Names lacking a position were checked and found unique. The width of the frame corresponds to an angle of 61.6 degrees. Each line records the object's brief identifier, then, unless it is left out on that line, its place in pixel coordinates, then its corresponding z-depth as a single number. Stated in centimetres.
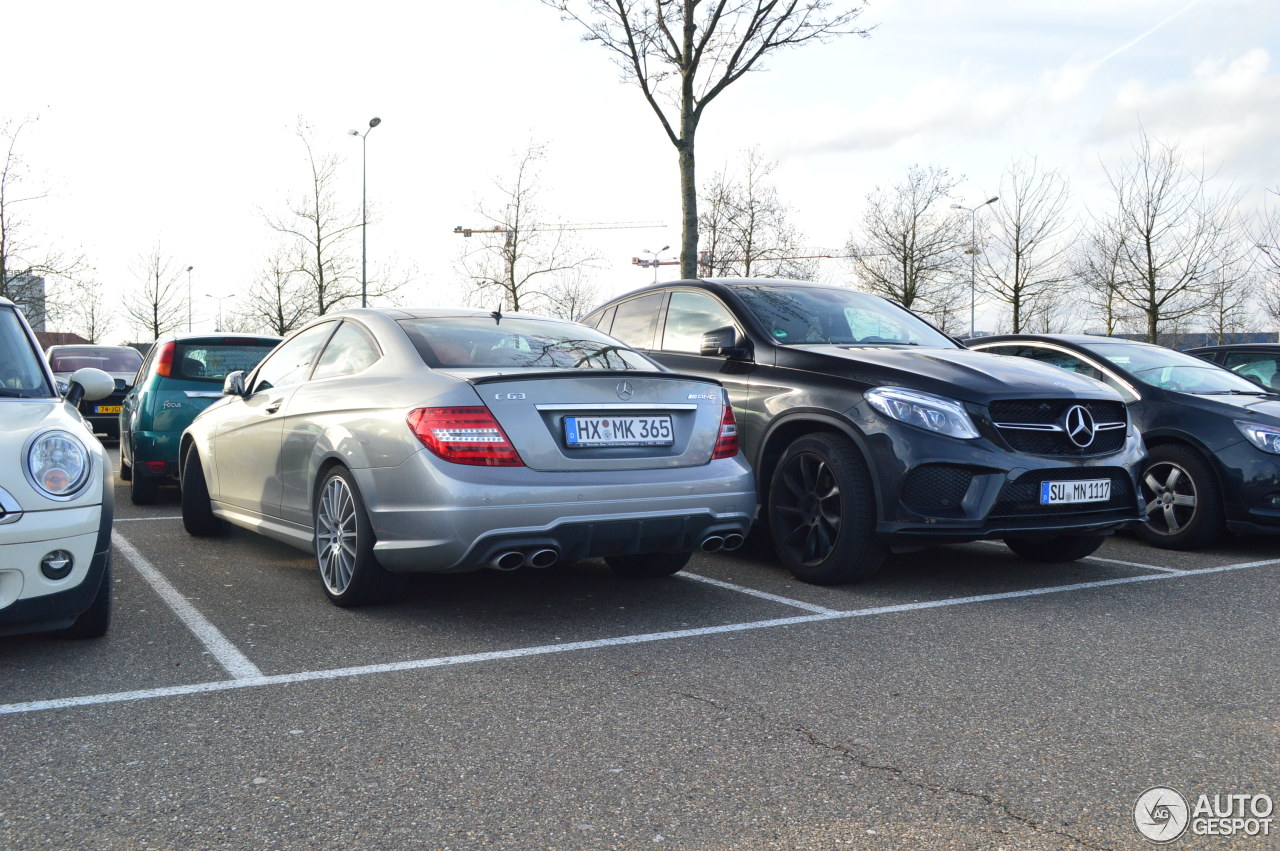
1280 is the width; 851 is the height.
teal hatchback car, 854
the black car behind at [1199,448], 692
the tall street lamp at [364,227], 3184
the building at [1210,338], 3128
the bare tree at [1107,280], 2688
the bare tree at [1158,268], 2509
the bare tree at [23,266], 2819
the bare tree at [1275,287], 2441
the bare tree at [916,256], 3045
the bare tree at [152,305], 4647
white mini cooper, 377
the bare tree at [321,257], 3191
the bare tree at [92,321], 4512
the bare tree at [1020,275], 2892
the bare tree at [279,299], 3381
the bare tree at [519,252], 2880
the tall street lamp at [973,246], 2988
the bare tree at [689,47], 1623
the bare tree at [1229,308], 2609
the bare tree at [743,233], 2941
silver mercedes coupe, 441
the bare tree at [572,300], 3438
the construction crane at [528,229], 2878
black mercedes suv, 527
